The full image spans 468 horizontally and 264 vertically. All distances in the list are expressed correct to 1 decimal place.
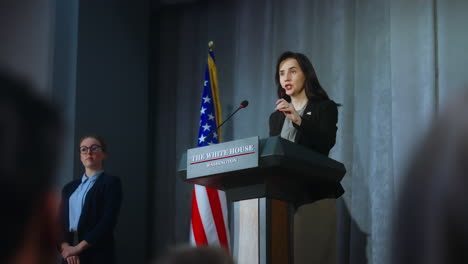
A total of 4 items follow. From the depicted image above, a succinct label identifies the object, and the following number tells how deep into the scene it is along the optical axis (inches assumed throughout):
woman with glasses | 355.9
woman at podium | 265.7
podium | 219.8
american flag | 378.9
